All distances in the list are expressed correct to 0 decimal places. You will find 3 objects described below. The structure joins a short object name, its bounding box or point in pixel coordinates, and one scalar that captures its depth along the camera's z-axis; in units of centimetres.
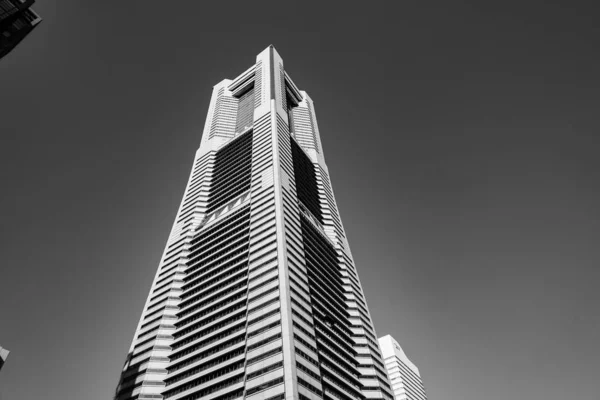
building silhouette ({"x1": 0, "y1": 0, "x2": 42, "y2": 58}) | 5441
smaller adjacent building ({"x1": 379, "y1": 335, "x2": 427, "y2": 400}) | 15438
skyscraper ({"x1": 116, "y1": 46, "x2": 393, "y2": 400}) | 7188
